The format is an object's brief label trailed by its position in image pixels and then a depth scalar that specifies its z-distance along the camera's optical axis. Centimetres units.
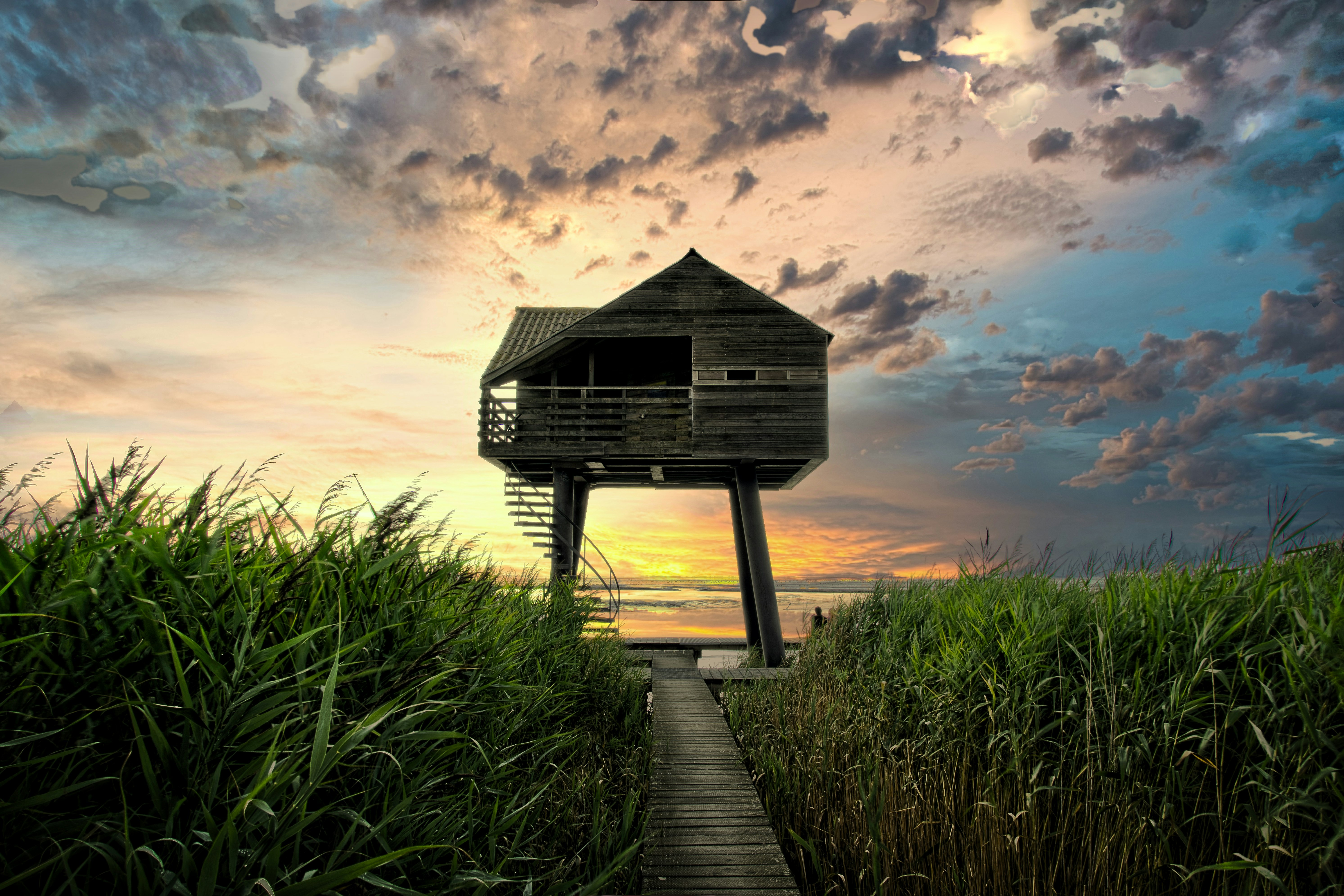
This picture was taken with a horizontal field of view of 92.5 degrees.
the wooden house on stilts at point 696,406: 1391
